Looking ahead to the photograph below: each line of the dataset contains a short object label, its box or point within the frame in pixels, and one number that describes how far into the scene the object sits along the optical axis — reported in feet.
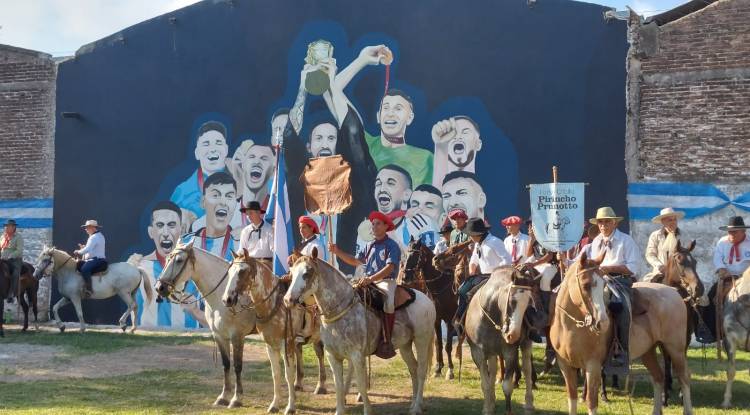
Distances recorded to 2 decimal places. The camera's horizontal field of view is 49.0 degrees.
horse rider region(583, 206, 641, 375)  26.78
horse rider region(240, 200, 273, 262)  35.27
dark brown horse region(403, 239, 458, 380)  39.22
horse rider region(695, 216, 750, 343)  34.58
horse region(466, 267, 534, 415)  27.14
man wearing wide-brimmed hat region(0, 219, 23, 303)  56.44
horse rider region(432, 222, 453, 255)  45.70
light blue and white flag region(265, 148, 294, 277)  34.58
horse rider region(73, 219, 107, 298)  57.62
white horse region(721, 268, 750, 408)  32.04
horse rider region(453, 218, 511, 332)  32.81
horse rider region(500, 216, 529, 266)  39.63
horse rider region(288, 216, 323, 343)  32.17
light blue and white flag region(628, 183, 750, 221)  48.49
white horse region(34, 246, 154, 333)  57.62
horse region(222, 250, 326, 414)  30.07
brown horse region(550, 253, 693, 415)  25.20
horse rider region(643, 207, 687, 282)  35.04
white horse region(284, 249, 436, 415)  27.07
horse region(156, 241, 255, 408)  31.86
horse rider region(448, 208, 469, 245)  40.00
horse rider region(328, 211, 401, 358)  29.43
